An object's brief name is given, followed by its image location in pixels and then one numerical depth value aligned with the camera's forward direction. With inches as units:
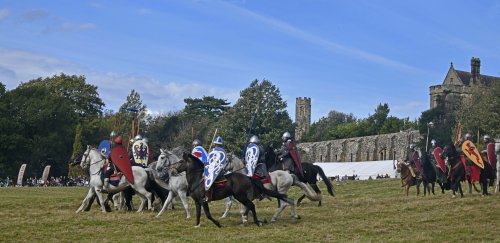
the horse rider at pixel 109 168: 1002.7
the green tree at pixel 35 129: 2987.2
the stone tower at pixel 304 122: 7677.2
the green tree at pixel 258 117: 2854.3
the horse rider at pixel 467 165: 1160.8
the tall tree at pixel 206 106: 4790.1
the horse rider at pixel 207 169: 825.5
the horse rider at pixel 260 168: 901.0
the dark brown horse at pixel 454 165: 1151.0
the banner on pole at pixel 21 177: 2396.4
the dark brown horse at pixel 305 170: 1062.4
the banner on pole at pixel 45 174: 2451.5
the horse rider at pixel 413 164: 1296.8
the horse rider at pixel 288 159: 1067.3
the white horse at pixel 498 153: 1195.9
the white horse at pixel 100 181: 997.8
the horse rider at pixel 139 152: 1100.5
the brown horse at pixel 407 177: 1310.3
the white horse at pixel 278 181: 904.9
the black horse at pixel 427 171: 1263.5
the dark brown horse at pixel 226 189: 826.2
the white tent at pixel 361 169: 2851.9
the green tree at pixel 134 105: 3981.3
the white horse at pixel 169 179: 941.2
